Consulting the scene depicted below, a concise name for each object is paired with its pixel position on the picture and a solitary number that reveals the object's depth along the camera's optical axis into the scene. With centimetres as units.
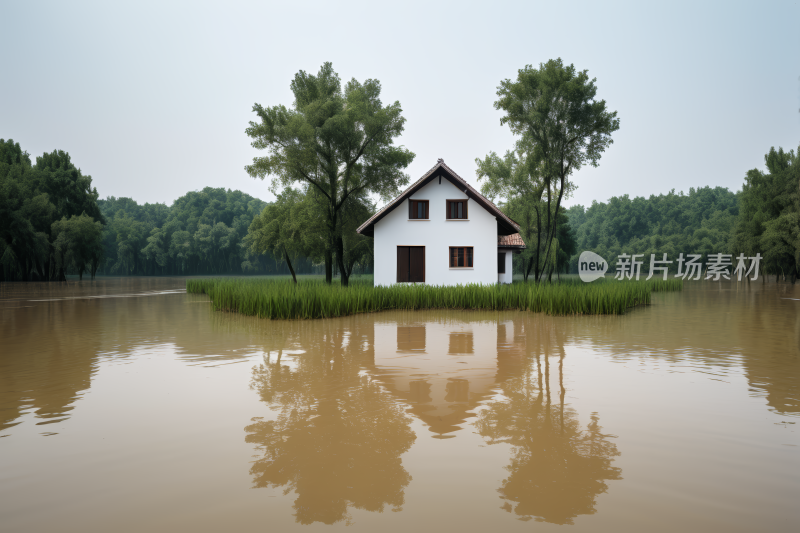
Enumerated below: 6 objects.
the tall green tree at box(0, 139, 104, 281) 5188
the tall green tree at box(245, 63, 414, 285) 3497
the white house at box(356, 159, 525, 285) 3006
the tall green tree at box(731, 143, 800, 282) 4875
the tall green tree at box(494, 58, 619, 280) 3516
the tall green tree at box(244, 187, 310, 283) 3647
